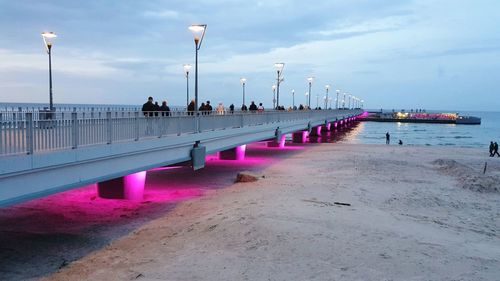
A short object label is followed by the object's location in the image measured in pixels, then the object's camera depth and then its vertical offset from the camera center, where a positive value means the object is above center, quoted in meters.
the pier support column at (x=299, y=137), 57.03 -3.86
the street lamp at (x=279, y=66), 39.38 +2.62
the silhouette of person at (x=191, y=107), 24.78 -0.34
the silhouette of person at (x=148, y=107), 19.81 -0.29
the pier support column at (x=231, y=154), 34.00 -3.47
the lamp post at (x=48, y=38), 20.25 +2.32
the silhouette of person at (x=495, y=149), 44.91 -3.82
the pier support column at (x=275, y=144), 47.50 -3.89
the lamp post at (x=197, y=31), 20.75 +2.72
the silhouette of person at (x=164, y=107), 20.80 -0.30
